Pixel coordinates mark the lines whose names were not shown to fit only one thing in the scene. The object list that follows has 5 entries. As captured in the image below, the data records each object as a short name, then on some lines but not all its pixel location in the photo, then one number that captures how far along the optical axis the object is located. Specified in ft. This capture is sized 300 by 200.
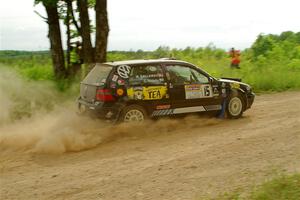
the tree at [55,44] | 55.26
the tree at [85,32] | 50.78
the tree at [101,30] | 47.83
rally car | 33.68
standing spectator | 74.64
